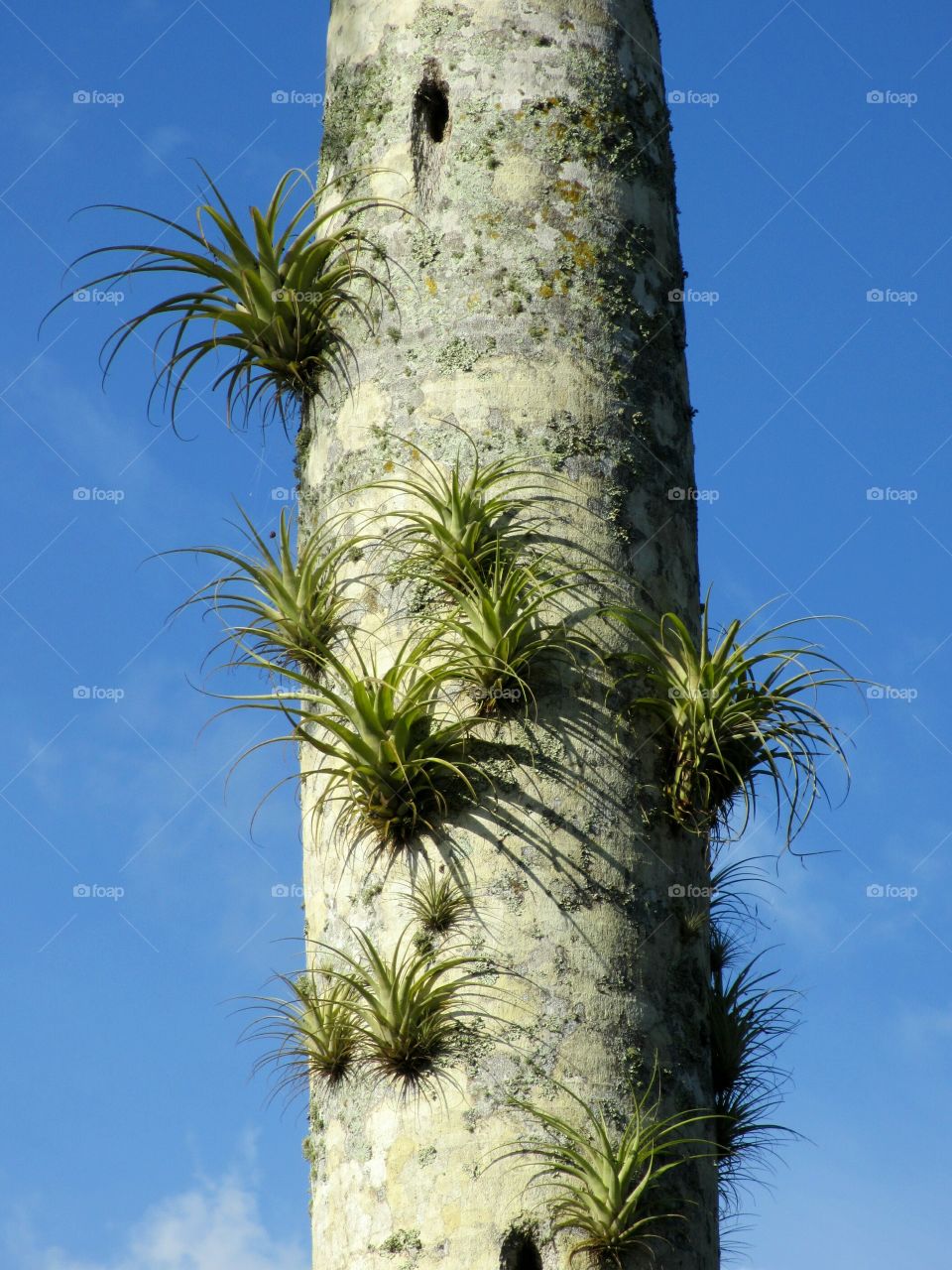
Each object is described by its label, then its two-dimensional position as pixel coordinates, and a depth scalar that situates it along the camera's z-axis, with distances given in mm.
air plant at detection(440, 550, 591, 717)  9352
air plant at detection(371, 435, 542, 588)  9719
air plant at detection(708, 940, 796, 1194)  10187
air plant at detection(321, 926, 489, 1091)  8734
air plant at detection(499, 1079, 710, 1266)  8320
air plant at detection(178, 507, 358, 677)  10141
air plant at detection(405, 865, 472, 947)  9047
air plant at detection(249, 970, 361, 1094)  9055
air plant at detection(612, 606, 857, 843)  9703
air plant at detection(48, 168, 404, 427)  10945
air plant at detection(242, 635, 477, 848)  9172
